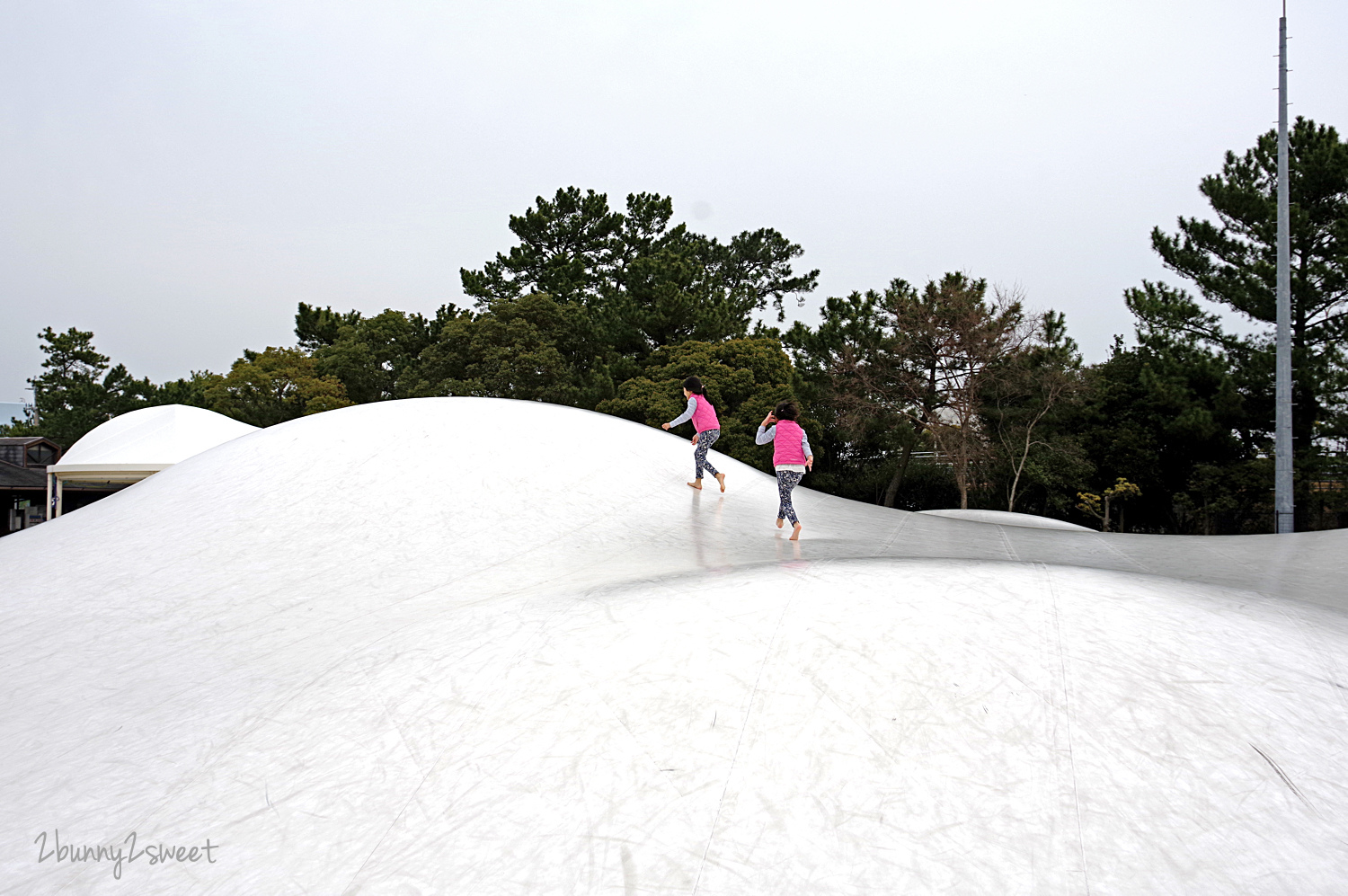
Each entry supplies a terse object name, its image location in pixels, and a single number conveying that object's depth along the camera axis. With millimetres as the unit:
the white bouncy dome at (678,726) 2904
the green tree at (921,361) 25984
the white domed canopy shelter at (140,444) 21438
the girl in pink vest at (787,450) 7047
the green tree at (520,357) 30094
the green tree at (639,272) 31766
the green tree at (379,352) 38531
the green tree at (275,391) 37781
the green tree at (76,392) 47500
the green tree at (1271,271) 22219
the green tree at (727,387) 27406
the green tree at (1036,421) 26234
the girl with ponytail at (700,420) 8516
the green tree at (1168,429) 23844
